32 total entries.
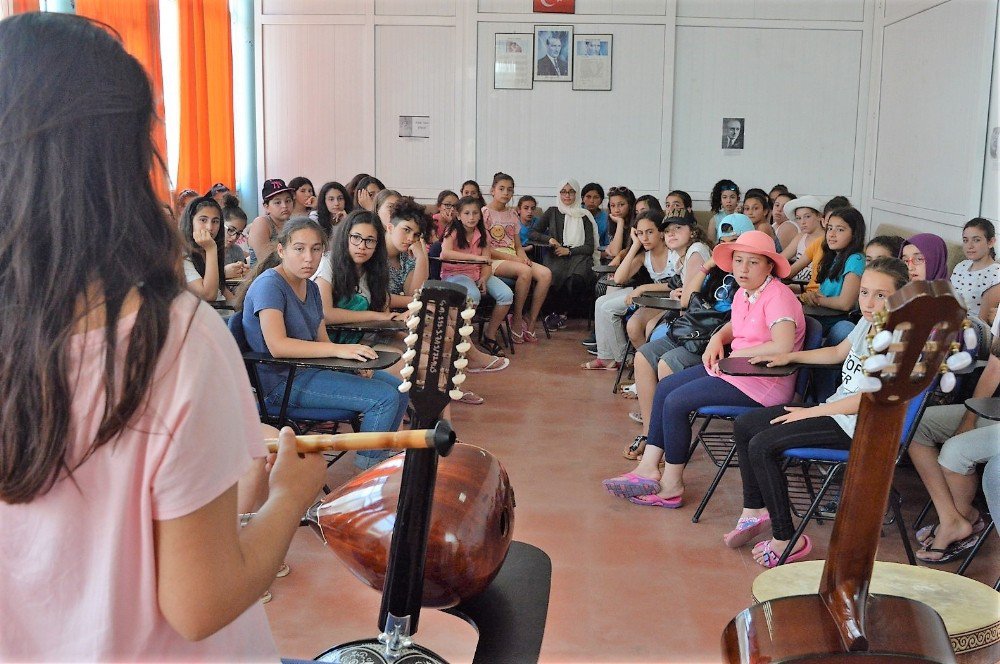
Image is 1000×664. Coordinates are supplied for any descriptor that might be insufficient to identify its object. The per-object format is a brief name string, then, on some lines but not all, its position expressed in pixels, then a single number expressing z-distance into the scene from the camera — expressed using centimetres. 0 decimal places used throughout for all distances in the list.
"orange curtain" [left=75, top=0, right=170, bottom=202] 636
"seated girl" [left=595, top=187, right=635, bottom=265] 777
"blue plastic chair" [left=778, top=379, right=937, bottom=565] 299
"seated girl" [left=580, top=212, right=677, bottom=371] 572
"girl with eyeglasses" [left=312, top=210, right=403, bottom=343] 419
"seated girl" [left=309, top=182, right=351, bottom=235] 682
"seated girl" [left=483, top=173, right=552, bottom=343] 734
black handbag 420
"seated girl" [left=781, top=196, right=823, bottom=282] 641
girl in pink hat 361
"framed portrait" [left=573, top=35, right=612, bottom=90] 920
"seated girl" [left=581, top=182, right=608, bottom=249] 866
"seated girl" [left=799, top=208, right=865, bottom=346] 486
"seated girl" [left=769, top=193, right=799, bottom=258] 759
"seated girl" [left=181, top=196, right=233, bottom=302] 470
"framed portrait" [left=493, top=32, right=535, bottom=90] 920
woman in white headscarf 804
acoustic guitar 134
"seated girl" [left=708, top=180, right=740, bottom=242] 852
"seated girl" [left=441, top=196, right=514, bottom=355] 667
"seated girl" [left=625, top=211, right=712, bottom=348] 500
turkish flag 911
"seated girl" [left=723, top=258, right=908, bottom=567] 306
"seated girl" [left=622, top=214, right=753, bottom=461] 423
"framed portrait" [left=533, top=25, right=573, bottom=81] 918
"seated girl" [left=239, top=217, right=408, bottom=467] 340
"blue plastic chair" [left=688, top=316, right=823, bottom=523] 360
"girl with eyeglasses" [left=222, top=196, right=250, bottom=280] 564
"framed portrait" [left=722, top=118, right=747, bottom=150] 929
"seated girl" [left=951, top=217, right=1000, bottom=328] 491
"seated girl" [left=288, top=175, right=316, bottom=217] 773
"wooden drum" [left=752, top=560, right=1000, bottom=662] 176
